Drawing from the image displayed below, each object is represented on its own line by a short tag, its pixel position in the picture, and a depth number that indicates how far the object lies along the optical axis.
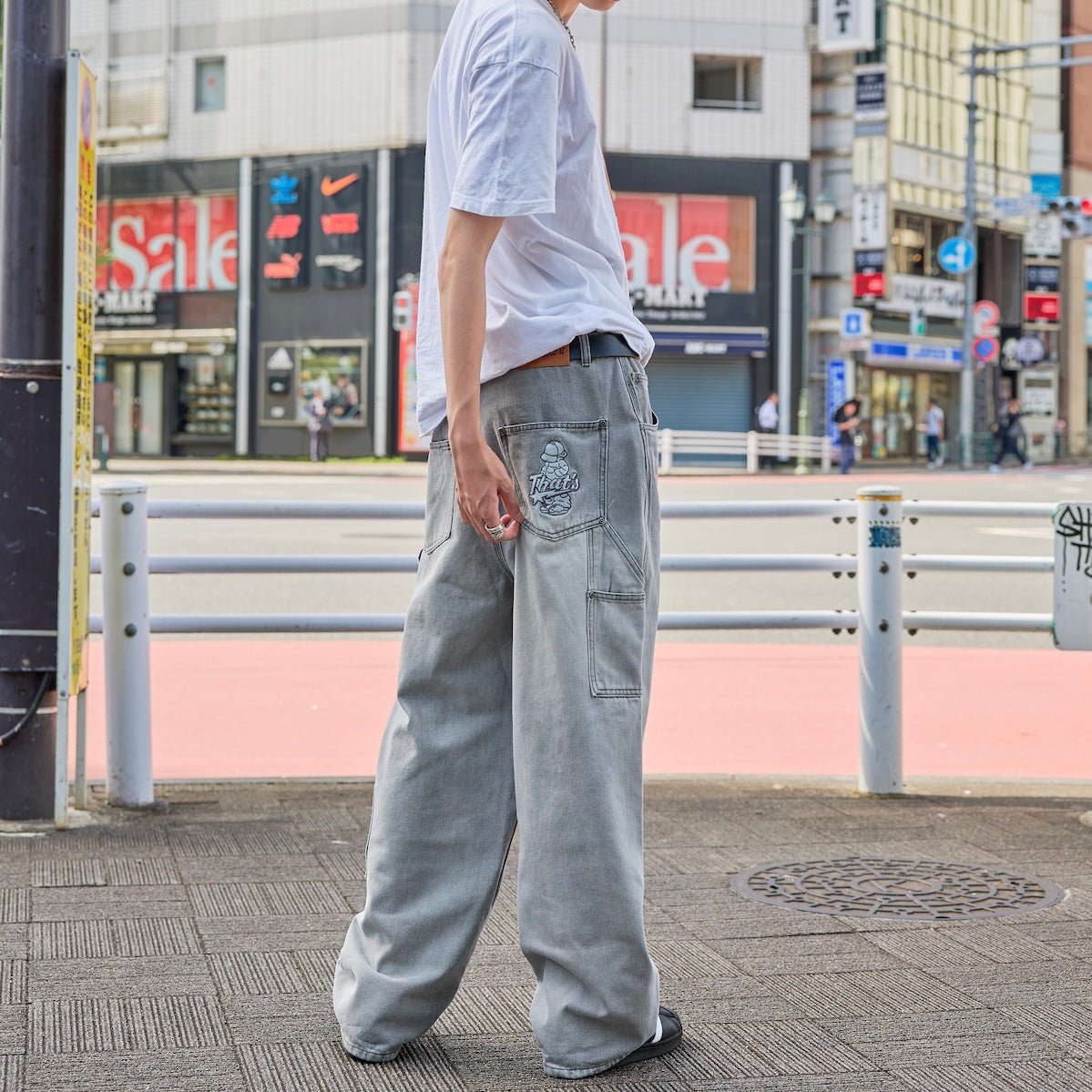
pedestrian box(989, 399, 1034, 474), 37.38
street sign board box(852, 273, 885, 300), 40.50
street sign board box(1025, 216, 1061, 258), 44.91
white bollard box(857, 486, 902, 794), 5.38
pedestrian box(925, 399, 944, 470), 39.06
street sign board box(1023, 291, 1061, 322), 48.56
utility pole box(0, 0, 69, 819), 4.62
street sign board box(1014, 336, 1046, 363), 45.59
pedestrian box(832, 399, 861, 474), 33.59
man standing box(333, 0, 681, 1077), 2.63
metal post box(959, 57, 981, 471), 38.41
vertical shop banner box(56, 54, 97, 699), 4.54
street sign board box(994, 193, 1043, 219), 36.66
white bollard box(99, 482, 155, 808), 4.97
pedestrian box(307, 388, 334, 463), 36.56
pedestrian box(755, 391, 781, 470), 37.50
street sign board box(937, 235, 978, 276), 37.75
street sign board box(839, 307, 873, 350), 38.03
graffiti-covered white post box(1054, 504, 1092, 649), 5.15
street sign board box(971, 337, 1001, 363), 39.97
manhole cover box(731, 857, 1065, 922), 3.91
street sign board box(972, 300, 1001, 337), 41.88
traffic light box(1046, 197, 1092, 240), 35.88
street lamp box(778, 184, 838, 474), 35.81
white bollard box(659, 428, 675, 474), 33.88
